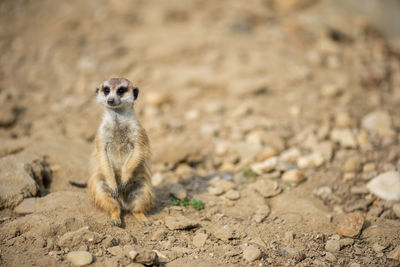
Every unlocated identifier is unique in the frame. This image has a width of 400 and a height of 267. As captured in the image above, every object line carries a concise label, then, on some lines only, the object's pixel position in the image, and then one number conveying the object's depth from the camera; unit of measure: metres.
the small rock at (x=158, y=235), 5.83
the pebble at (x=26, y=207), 6.12
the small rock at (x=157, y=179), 8.08
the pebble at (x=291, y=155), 8.71
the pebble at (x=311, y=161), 8.37
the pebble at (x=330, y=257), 5.46
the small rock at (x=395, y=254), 5.35
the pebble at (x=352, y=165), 7.98
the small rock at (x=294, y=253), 5.36
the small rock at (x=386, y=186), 7.06
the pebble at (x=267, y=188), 7.31
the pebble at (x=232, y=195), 7.21
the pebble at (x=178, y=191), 7.18
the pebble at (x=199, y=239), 5.73
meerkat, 6.36
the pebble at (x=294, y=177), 7.76
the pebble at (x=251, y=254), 5.27
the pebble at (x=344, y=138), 8.84
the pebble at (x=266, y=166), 8.09
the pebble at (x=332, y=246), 5.71
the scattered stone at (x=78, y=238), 5.30
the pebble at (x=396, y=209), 6.66
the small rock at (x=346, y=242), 5.84
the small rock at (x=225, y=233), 5.84
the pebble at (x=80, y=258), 4.91
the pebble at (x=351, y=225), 6.09
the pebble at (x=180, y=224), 6.04
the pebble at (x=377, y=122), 9.33
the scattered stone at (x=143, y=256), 4.87
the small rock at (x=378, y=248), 5.65
